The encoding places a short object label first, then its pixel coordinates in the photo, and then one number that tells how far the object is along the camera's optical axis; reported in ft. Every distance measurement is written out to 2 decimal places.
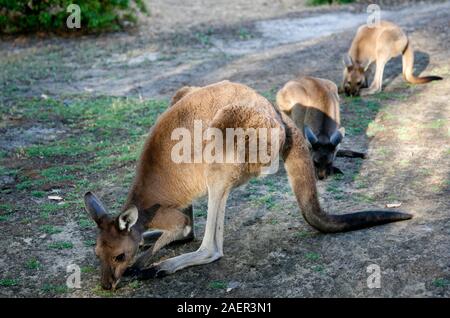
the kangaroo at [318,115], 20.28
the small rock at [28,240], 16.28
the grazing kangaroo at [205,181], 14.44
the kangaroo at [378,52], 28.30
